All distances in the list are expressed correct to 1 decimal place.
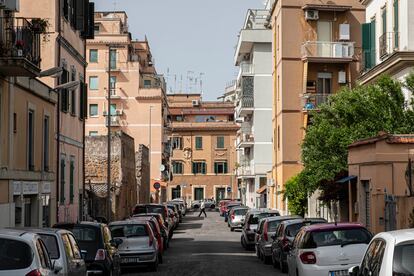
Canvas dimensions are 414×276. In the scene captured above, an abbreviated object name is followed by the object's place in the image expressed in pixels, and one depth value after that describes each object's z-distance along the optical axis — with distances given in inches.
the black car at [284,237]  983.0
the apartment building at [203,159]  4680.1
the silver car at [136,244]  996.6
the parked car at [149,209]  1793.8
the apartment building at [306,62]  2159.2
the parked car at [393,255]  382.6
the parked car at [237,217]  2134.7
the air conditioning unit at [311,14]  2152.2
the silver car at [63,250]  561.0
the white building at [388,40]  1163.3
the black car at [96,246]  771.4
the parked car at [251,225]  1445.6
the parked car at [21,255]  440.8
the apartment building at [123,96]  3467.0
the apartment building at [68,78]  1299.2
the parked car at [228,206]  2699.3
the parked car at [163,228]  1395.5
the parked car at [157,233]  1127.0
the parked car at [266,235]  1132.5
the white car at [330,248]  690.8
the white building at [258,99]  2827.3
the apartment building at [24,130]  950.1
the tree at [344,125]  1139.9
